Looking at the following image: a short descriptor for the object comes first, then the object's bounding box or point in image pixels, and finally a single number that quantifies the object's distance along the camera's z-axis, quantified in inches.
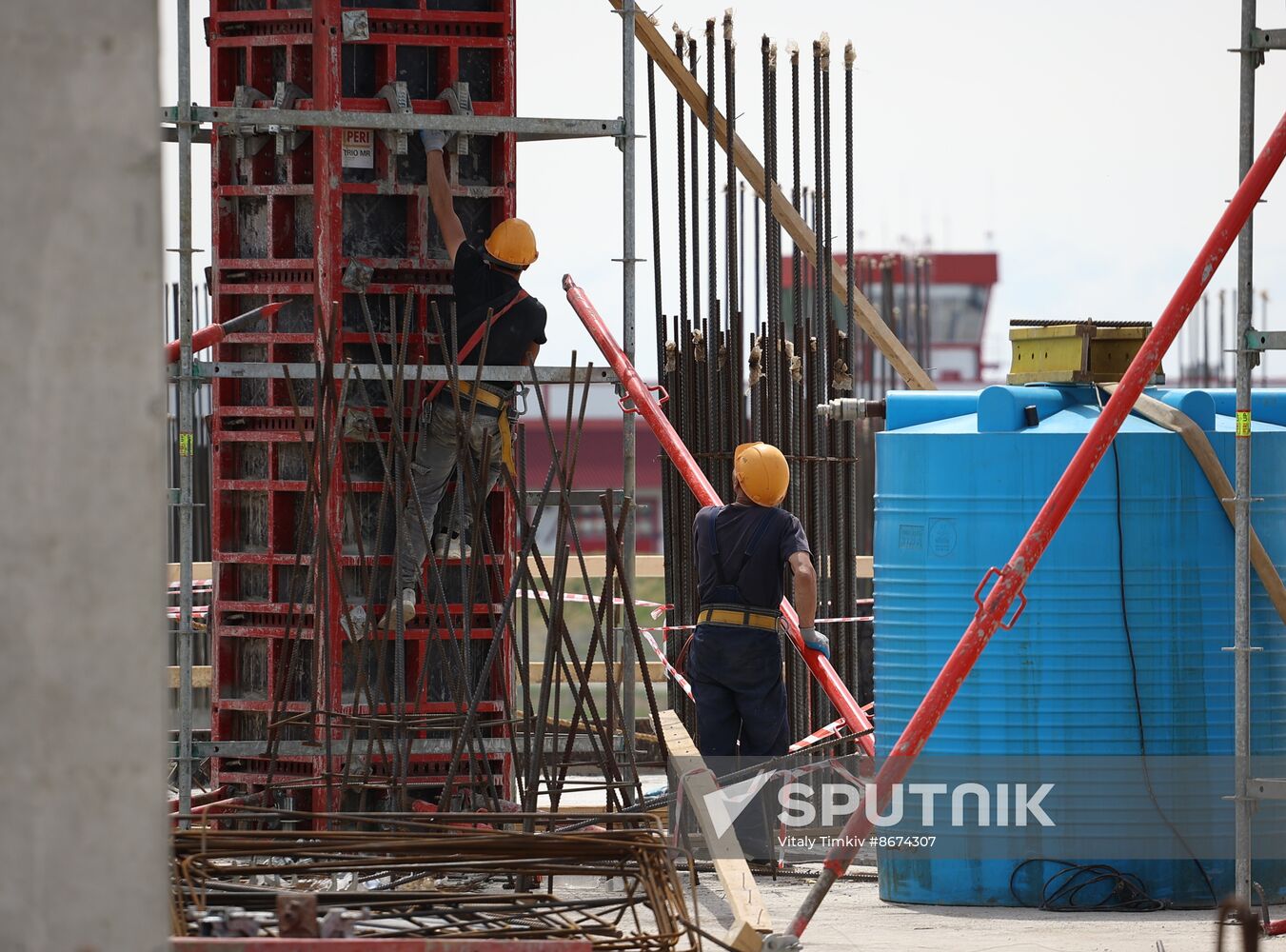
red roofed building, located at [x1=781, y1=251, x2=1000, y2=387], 5378.9
